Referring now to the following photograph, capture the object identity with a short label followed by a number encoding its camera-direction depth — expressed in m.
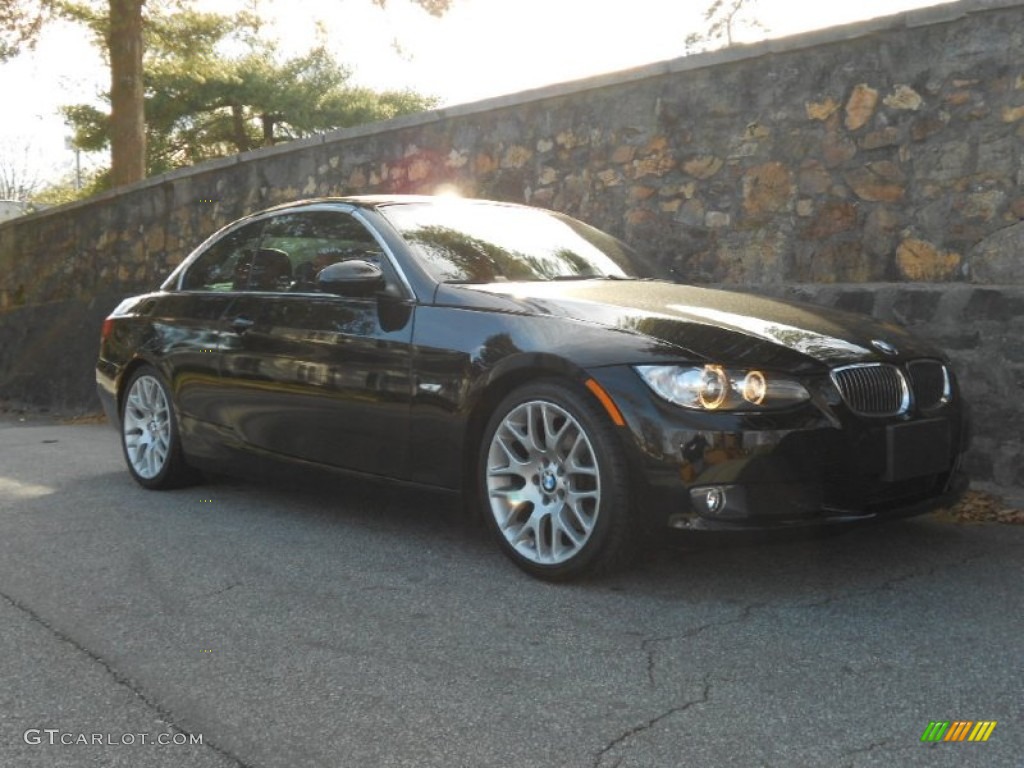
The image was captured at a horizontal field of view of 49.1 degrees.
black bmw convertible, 3.76
